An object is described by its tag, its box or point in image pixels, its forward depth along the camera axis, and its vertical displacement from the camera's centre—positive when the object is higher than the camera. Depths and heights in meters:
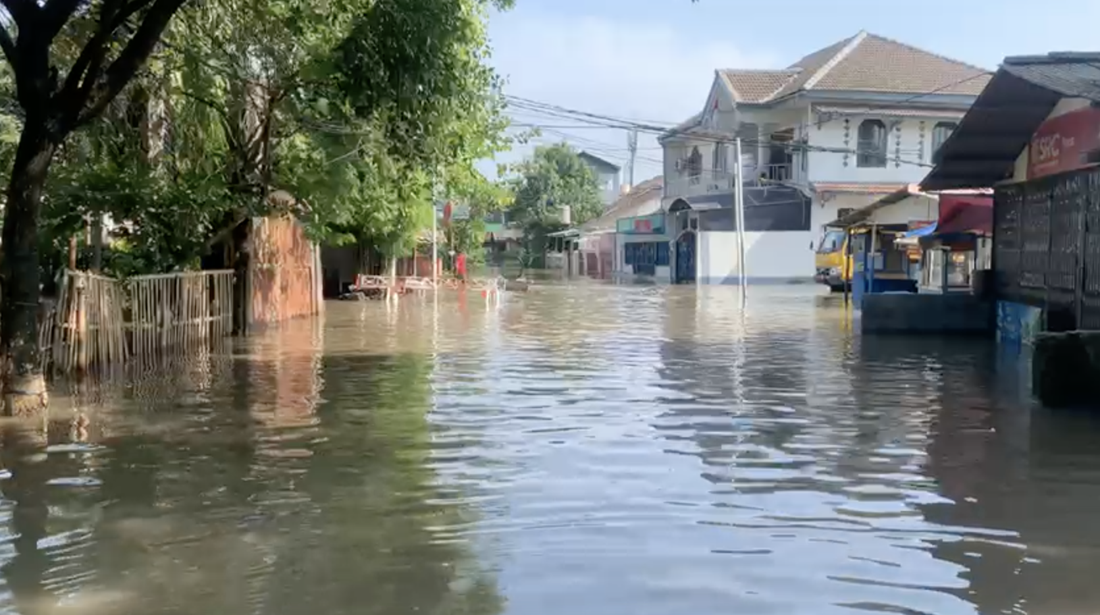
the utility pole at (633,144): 63.55 +8.50
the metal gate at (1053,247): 13.84 +0.38
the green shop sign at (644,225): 49.00 +2.28
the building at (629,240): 49.91 +1.70
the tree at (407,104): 11.33 +2.15
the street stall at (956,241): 20.31 +0.68
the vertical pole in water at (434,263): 33.10 +0.27
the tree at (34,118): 9.80 +1.50
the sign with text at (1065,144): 14.55 +1.93
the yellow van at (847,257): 28.11 +0.48
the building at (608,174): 92.88 +9.04
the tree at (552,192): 67.00 +5.26
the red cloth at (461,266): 40.00 +0.20
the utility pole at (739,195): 34.00 +2.56
